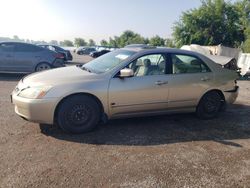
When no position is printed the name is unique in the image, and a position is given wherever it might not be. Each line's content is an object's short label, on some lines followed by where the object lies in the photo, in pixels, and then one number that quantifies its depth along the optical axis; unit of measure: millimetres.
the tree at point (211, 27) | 19109
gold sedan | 3145
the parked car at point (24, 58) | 7328
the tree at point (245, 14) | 18086
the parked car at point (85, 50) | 29863
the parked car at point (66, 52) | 14494
